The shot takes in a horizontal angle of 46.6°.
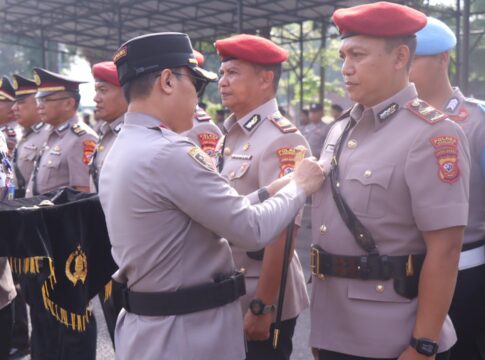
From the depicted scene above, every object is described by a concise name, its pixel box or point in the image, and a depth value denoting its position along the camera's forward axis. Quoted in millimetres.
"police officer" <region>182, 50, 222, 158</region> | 3676
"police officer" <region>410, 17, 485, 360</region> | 2479
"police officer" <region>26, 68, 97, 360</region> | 4516
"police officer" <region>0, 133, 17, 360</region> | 3027
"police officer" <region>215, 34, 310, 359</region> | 2459
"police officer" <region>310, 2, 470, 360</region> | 1828
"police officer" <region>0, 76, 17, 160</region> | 6414
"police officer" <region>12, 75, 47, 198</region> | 5496
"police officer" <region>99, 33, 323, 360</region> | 1794
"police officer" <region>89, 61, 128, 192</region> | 4078
